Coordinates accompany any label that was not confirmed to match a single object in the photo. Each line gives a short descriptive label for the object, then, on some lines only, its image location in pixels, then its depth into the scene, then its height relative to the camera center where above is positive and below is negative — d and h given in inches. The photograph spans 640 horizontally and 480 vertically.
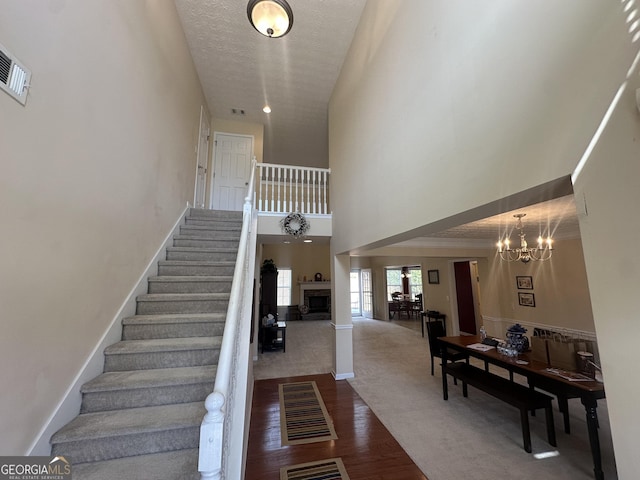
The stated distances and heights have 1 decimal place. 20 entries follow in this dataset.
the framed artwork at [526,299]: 194.3 -14.6
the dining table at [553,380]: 83.6 -38.1
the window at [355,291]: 455.2 -16.8
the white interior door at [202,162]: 185.6 +91.5
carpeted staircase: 57.9 -28.3
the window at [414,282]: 440.8 -1.4
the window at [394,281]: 482.6 +0.7
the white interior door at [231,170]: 218.8 +97.5
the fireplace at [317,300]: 420.2 -29.8
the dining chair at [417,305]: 398.7 -38.1
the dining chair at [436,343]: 159.8 -41.7
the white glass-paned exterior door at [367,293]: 446.6 -20.1
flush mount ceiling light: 104.9 +111.9
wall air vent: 47.4 +39.9
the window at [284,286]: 415.0 -6.2
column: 174.6 -25.8
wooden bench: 99.3 -47.9
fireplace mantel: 416.6 -6.6
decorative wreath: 178.4 +40.1
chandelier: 136.7 +20.0
